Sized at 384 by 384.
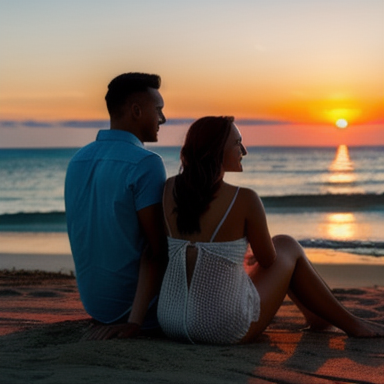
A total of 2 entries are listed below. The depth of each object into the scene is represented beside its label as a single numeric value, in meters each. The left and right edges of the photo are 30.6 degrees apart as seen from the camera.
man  3.71
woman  3.59
